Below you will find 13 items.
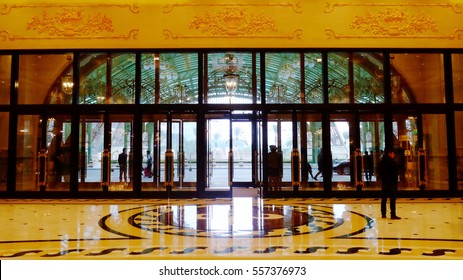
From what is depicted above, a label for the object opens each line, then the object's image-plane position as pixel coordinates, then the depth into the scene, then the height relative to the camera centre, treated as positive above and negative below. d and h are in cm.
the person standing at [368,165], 977 -13
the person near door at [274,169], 973 -21
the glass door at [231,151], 1004 +30
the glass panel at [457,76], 980 +214
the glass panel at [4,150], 973 +39
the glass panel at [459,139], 971 +50
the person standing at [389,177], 643 -30
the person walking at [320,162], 976 -4
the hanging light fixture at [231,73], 994 +234
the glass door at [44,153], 982 +31
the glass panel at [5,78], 998 +231
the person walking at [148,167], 979 -10
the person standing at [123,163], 977 +1
